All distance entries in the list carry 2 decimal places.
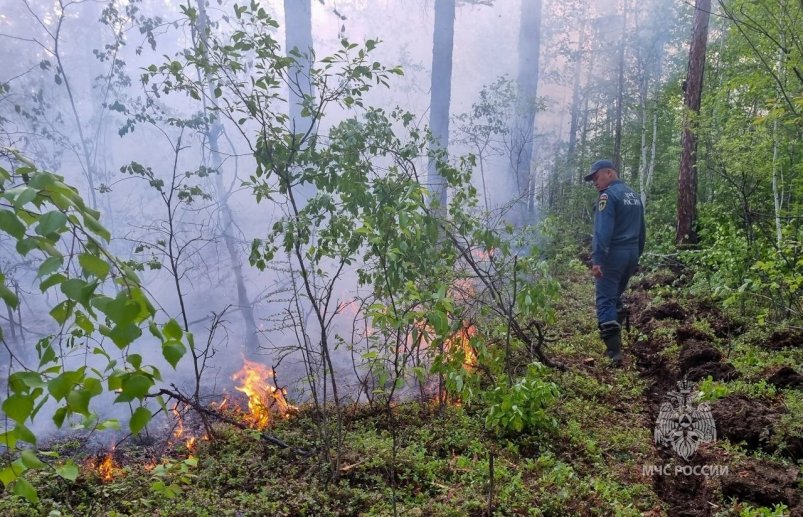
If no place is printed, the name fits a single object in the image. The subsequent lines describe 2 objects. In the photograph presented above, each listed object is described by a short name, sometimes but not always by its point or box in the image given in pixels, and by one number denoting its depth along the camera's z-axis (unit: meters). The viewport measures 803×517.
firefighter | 5.87
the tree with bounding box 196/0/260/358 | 10.98
